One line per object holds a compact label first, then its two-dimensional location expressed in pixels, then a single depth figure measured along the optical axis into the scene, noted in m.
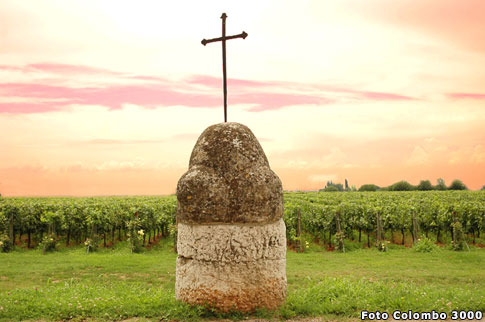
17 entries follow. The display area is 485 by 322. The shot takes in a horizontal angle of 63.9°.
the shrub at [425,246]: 18.34
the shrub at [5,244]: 19.50
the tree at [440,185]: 74.93
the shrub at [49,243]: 19.11
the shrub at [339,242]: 19.31
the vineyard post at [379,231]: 19.66
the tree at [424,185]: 76.53
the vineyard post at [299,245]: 19.04
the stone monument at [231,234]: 7.38
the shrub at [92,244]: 19.08
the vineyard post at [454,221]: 19.38
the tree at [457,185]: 74.12
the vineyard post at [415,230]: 20.69
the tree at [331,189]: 78.75
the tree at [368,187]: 76.69
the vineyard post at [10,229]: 20.35
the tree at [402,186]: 77.56
